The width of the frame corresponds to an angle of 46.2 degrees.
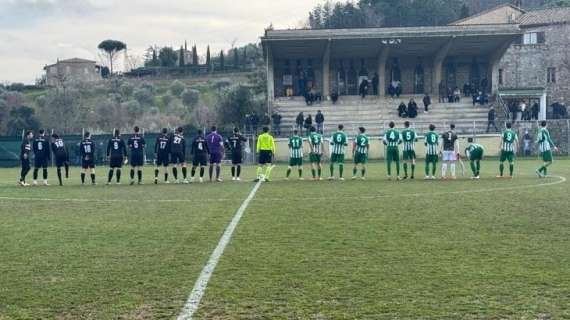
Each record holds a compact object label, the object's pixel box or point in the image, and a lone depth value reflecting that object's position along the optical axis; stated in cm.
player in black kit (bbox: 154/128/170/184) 2250
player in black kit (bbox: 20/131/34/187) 2264
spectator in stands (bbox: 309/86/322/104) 4868
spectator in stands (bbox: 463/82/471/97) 4944
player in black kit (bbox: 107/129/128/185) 2236
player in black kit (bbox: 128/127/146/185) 2238
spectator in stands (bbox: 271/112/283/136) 4422
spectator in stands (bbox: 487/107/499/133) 4259
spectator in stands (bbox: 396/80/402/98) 5016
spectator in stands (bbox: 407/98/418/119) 4519
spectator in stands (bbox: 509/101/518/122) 4633
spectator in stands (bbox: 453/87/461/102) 4819
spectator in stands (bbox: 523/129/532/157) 4169
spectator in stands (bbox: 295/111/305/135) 4288
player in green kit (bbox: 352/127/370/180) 2320
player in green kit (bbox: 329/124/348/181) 2327
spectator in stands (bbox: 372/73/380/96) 5112
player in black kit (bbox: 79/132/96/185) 2258
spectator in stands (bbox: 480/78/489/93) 5100
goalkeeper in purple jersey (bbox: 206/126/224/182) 2314
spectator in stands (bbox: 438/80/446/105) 5122
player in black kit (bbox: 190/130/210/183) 2294
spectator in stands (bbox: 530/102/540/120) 4678
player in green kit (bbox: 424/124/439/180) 2256
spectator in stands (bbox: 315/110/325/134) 4284
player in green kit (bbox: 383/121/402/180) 2297
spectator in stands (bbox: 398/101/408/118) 4538
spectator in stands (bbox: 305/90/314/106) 4838
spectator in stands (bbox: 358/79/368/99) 4966
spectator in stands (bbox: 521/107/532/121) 4478
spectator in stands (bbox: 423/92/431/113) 4594
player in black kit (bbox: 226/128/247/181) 2338
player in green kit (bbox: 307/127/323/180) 2345
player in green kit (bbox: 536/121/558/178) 2206
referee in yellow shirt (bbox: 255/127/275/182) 2333
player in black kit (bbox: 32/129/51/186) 2256
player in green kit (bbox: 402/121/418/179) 2294
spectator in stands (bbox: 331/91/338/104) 4859
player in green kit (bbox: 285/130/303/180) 2373
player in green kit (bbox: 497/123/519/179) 2236
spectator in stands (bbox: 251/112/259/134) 4258
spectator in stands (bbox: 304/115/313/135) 4212
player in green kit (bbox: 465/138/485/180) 2231
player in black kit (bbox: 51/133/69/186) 2331
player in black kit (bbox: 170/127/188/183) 2261
